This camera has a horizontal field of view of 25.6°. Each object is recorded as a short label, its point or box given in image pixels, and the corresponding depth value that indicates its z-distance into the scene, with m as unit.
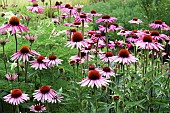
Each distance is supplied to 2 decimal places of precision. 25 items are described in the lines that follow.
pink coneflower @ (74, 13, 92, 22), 2.62
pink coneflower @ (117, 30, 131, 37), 2.80
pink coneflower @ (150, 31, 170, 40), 2.40
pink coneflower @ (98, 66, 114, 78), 2.17
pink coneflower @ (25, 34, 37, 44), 2.45
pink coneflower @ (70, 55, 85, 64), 2.27
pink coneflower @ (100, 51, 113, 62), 2.38
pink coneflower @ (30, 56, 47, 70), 2.23
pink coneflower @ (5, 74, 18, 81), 2.33
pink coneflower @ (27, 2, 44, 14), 3.10
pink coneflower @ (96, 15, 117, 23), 2.72
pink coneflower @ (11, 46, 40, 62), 2.13
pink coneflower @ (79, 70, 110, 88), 1.85
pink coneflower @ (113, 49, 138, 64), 2.06
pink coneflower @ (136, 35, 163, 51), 2.11
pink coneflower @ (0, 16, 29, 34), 2.08
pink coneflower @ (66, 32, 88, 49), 2.10
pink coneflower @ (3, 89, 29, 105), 2.04
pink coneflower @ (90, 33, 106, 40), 2.82
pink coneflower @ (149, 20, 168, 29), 2.68
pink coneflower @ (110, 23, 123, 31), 2.87
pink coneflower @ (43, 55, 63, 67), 2.20
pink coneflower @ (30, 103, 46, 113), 2.24
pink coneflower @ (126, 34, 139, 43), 2.80
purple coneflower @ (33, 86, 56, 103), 2.10
